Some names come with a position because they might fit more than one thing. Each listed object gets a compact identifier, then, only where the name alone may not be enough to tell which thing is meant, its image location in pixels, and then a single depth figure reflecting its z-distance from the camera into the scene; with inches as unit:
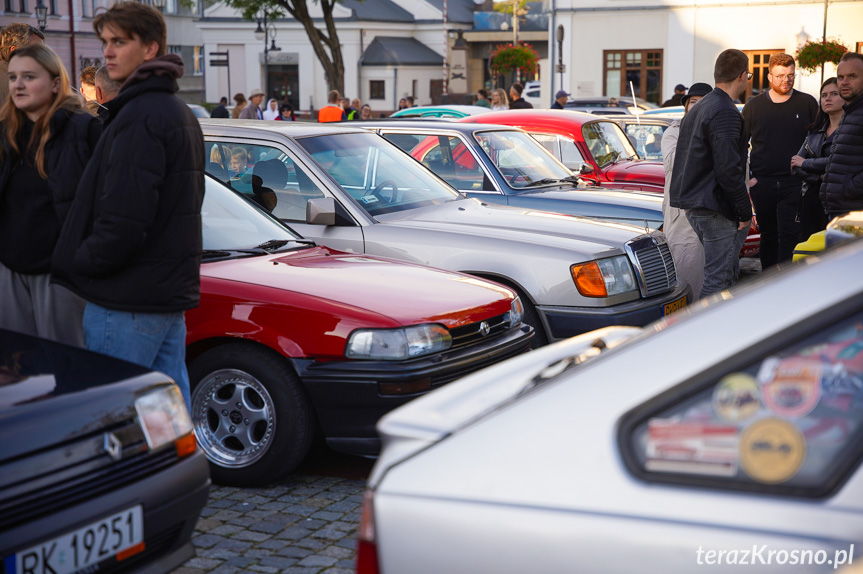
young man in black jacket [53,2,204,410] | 137.7
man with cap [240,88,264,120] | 815.1
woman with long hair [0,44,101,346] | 156.3
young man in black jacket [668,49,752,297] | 252.1
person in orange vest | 666.2
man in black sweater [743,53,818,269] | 330.3
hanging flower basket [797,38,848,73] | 1074.1
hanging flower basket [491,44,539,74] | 1752.0
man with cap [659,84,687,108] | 868.0
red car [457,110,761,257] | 418.0
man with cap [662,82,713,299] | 284.7
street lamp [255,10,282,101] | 2367.1
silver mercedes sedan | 239.8
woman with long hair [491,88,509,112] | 697.0
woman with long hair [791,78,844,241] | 295.4
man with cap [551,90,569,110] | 837.8
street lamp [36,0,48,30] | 1437.0
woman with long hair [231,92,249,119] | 860.6
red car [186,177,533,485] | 172.9
